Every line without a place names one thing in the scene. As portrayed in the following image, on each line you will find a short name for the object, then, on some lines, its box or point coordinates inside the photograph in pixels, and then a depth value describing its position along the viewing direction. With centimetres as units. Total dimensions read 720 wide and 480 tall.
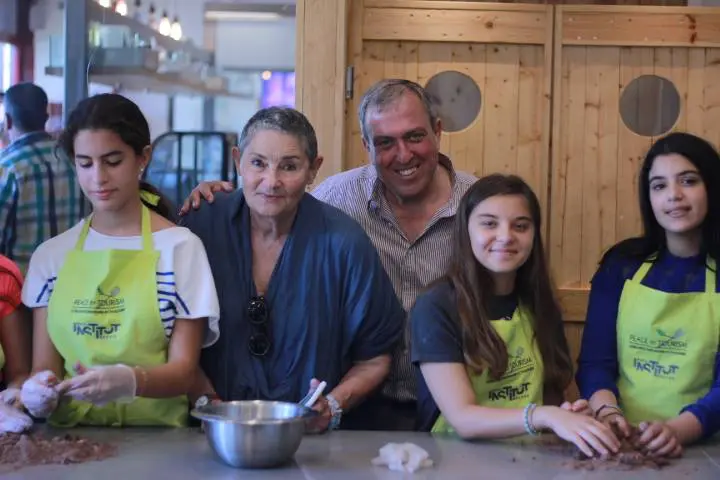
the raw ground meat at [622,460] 174
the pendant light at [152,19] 391
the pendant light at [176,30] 391
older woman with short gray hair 208
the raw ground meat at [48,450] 170
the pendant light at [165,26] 392
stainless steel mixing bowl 165
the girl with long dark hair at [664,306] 207
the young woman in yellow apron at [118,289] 195
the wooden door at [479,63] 374
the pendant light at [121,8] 392
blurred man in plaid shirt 304
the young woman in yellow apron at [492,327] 195
